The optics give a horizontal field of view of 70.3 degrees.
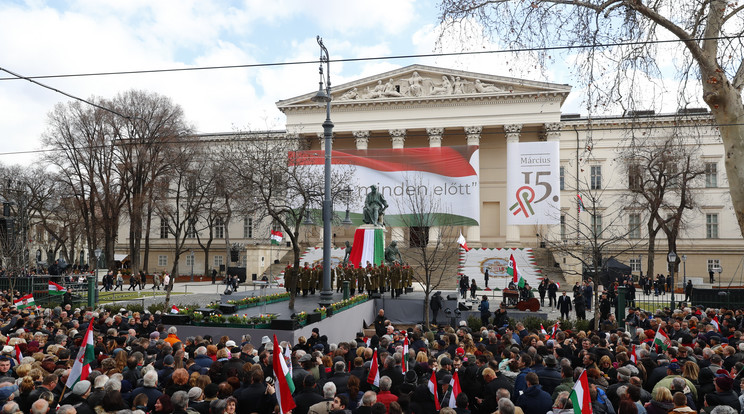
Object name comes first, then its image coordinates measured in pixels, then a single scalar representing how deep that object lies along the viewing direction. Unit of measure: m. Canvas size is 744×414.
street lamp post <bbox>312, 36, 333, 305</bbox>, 15.15
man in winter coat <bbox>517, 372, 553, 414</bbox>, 6.30
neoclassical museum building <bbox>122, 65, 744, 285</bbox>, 46.09
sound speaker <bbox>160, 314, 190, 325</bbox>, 12.63
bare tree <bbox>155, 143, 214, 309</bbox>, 42.03
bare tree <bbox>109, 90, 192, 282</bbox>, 39.84
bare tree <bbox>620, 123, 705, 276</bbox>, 35.78
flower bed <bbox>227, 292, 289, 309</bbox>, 16.70
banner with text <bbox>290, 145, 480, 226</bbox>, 40.75
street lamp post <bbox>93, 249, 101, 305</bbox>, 22.91
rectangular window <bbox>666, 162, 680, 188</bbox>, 36.28
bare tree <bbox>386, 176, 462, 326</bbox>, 36.84
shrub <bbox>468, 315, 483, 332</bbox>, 17.56
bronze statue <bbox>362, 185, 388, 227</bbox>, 25.88
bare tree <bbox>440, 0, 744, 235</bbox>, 9.39
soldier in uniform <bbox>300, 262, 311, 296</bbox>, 22.36
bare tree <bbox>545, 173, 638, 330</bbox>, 44.58
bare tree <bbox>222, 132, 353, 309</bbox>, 31.20
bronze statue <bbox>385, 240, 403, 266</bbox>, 25.88
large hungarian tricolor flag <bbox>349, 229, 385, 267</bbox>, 24.52
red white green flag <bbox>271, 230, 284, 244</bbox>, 26.06
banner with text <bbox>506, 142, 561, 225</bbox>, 38.22
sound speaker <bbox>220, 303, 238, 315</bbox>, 14.70
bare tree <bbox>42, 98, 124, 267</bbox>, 39.12
